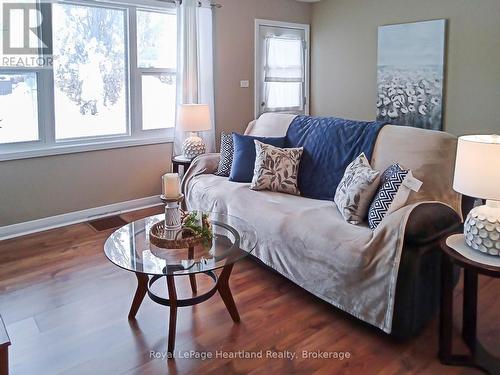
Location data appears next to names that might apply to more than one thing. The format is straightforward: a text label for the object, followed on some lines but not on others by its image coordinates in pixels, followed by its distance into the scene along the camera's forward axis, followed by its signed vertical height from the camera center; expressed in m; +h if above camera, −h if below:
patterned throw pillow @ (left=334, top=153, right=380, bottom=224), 2.47 -0.37
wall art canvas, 4.43 +0.60
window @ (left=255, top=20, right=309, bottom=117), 5.17 +0.77
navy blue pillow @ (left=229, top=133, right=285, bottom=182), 3.40 -0.21
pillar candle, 2.13 -0.28
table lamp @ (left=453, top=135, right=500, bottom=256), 1.73 -0.23
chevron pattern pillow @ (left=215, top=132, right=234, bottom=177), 3.60 -0.24
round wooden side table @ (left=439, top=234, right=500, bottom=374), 1.81 -0.82
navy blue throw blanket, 2.98 -0.14
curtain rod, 4.20 +1.24
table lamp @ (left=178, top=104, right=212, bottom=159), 3.99 +0.05
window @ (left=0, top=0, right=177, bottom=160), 3.56 +0.41
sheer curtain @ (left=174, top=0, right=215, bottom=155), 4.28 +0.73
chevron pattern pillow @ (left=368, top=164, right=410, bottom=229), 2.33 -0.36
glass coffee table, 1.98 -0.62
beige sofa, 2.02 -0.57
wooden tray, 2.14 -0.55
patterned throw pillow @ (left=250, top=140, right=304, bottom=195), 3.16 -0.30
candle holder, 2.19 -0.46
